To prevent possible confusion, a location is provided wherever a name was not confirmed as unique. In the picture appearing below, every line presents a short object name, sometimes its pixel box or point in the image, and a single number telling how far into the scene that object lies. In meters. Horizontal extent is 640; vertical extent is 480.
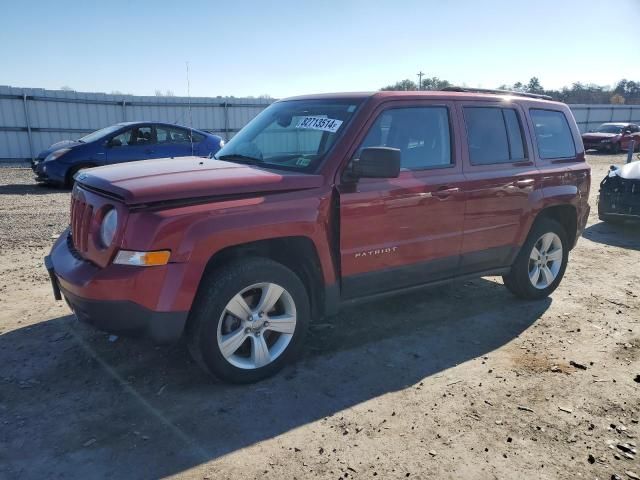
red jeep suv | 3.05
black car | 8.45
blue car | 10.68
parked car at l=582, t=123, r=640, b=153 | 25.62
